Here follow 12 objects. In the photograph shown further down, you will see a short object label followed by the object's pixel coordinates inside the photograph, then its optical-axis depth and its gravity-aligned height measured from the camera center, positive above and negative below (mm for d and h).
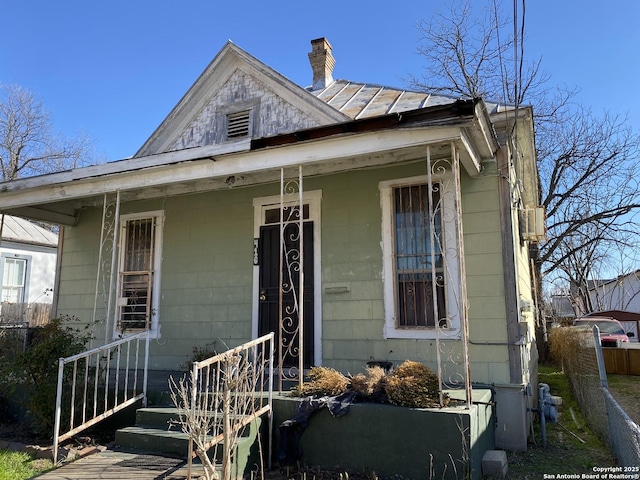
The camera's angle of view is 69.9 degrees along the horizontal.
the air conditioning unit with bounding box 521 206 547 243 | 7008 +1365
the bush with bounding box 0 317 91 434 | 5078 -637
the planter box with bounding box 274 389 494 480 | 3926 -1131
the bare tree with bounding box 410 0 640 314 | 16594 +4759
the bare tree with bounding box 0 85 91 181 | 26875 +9690
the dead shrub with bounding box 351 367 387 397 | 4471 -691
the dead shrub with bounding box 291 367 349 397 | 4684 -736
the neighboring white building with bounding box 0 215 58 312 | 15227 +1731
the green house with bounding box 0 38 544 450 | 5242 +1219
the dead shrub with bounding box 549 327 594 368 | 7643 -638
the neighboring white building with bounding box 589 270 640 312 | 36659 +1416
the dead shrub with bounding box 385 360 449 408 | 4219 -695
